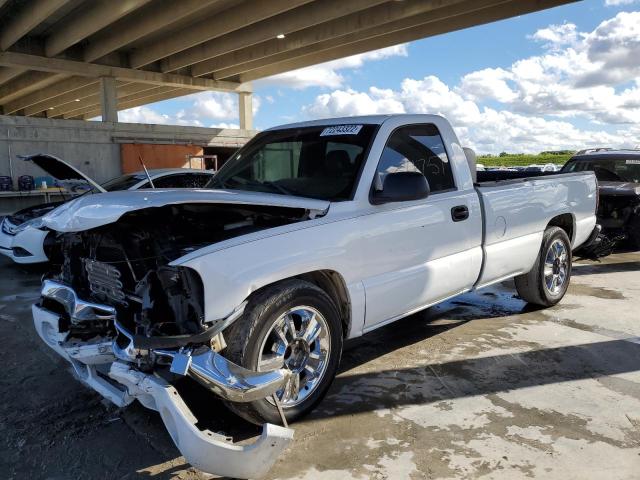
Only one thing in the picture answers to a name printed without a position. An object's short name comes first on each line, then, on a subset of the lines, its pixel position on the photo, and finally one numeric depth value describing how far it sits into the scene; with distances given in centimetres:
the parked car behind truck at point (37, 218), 780
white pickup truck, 266
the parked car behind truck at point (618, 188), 879
